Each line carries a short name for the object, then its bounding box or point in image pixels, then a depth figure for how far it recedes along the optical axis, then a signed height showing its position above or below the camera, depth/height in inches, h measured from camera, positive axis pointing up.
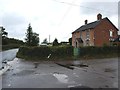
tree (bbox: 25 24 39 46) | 1475.5 +201.2
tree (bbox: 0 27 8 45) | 1885.6 +303.8
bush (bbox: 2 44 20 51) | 1638.7 -6.1
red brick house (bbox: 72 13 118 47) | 882.7 +130.7
